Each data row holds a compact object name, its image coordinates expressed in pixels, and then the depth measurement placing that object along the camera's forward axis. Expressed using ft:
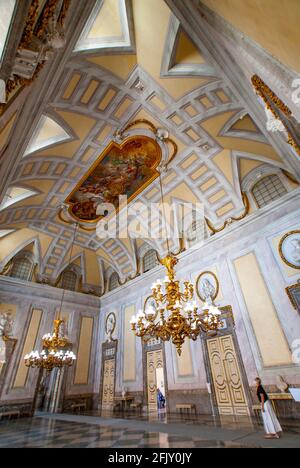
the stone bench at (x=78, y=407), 36.73
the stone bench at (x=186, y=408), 25.64
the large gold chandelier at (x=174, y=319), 15.92
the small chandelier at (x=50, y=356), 27.04
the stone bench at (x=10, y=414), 29.96
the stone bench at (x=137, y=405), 31.45
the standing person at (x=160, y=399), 31.87
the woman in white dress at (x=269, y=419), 12.96
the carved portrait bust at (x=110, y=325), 41.57
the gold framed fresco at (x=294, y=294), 20.88
